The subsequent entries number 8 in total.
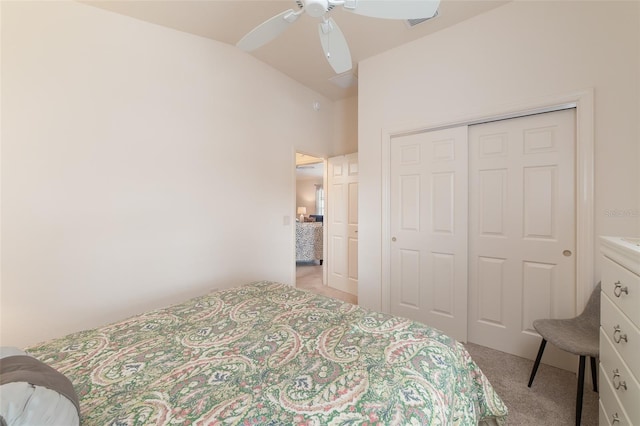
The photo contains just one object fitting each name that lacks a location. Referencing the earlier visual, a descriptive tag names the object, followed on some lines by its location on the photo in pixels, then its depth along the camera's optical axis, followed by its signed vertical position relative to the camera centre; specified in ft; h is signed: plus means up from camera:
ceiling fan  4.00 +3.26
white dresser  3.03 -1.67
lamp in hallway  28.83 -0.25
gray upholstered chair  4.46 -2.42
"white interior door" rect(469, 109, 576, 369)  6.02 -0.53
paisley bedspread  2.34 -1.84
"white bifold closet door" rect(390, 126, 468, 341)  7.29 -0.60
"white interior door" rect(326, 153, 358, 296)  11.37 -0.66
